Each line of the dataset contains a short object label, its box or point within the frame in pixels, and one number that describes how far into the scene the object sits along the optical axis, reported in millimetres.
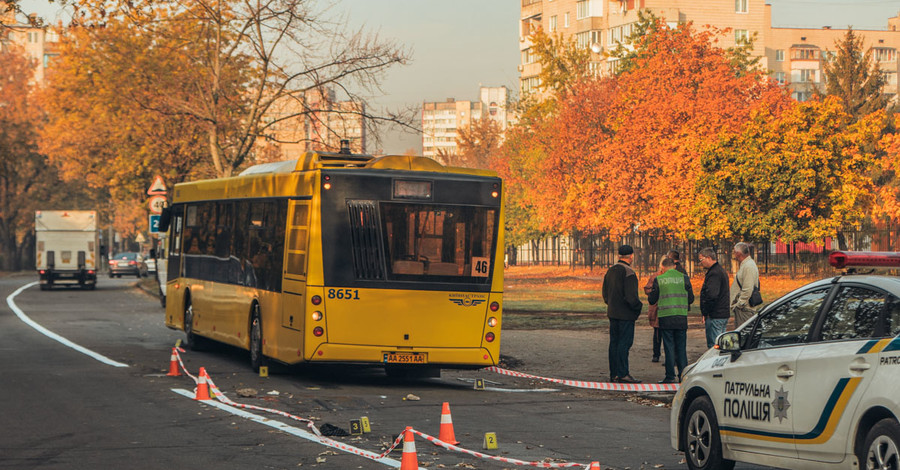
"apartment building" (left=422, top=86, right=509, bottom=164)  85694
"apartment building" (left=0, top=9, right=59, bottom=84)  151250
